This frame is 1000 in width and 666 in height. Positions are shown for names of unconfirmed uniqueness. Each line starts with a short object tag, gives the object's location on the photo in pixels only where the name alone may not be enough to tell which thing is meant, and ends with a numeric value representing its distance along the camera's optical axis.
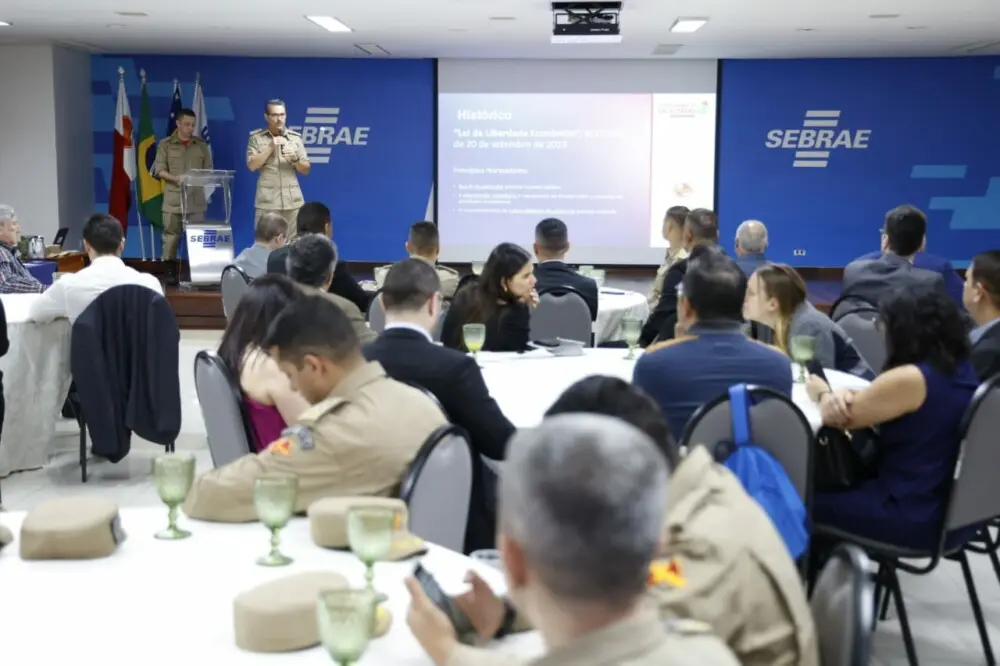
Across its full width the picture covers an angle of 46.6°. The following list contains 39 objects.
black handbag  3.35
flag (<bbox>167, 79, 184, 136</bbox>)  13.10
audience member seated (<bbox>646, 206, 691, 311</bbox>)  7.16
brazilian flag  13.10
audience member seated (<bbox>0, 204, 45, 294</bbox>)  7.19
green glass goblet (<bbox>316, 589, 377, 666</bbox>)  1.57
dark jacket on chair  5.42
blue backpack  2.56
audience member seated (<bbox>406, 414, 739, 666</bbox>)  1.11
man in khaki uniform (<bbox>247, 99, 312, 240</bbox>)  11.70
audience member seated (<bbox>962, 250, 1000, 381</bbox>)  3.81
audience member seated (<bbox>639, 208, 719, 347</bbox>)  5.94
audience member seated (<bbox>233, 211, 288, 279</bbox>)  7.10
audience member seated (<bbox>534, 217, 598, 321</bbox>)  6.23
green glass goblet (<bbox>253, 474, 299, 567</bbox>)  2.15
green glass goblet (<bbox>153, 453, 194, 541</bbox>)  2.31
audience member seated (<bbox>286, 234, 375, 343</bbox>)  4.64
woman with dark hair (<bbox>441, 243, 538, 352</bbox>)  4.86
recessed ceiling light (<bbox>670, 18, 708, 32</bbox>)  10.13
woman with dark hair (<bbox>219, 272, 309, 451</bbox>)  3.34
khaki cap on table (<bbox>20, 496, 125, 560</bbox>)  2.18
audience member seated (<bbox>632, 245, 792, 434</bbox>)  3.26
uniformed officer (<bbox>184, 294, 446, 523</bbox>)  2.45
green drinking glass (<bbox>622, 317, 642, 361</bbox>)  4.73
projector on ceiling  9.22
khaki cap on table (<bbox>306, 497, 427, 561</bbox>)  2.21
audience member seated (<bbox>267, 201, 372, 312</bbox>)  6.11
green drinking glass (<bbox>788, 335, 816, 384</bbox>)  4.25
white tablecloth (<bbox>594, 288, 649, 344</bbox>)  6.83
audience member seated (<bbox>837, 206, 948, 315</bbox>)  5.85
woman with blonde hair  4.50
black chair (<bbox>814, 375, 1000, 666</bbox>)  3.20
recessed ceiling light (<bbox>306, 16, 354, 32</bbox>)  10.15
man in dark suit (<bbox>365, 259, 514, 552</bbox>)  3.18
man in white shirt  5.55
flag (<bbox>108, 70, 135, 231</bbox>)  13.16
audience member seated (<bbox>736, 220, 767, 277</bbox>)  6.51
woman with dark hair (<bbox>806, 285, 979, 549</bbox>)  3.24
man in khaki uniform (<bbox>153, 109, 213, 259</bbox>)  12.60
